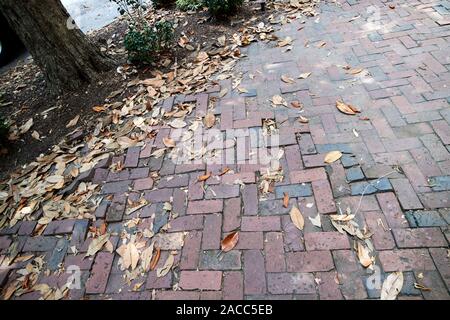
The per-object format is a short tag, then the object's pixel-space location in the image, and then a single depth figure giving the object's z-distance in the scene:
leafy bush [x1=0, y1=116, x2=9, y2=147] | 3.24
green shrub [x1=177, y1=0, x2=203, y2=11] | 4.75
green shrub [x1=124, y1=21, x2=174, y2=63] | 3.71
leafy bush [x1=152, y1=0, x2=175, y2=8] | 5.18
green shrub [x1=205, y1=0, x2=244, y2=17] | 4.27
